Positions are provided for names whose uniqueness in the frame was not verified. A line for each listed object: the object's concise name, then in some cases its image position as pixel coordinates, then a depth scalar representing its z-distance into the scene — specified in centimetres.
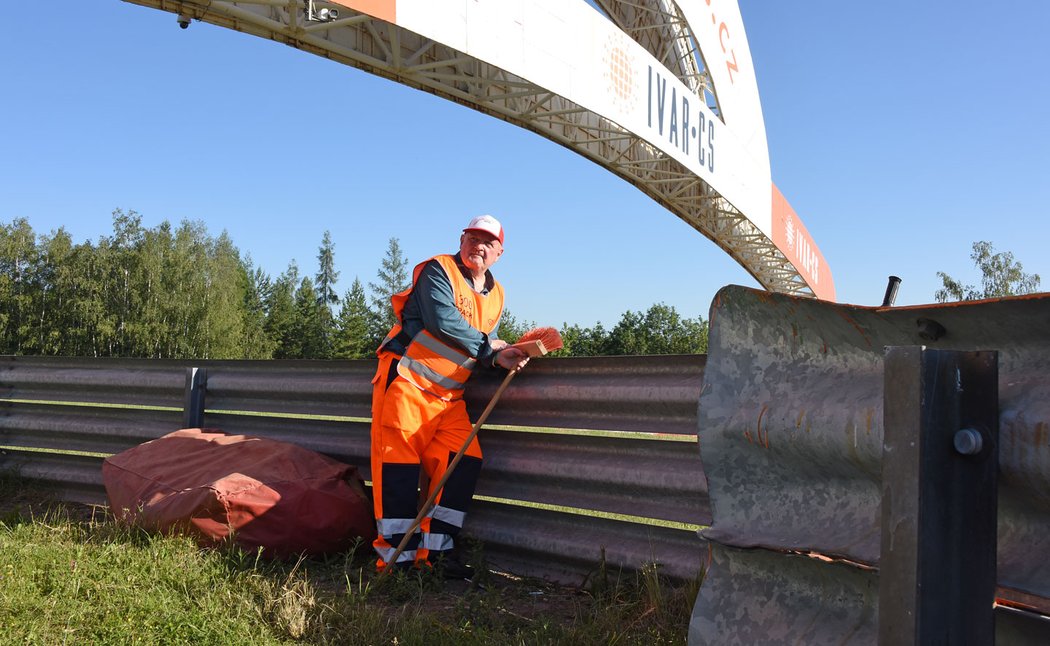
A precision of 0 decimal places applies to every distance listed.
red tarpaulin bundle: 406
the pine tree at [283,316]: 8012
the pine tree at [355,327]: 7344
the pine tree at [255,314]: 6600
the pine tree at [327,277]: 9012
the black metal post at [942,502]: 130
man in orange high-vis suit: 410
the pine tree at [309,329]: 7956
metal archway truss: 1270
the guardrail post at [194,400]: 548
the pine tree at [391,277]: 7412
